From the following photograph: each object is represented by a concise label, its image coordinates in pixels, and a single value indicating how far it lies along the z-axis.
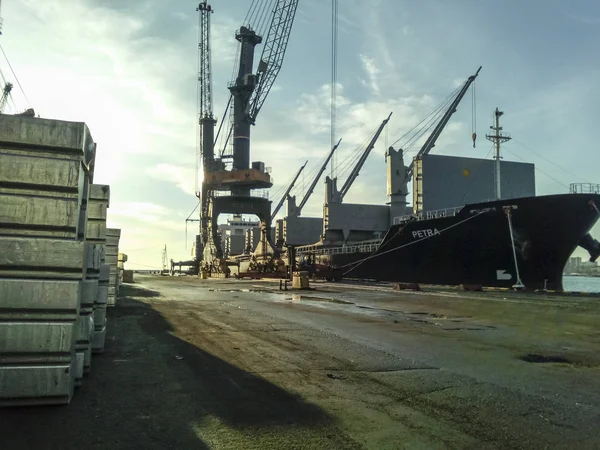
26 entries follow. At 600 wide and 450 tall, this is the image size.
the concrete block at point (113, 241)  13.65
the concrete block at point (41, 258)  3.96
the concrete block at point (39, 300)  3.96
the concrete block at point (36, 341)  3.96
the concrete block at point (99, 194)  7.44
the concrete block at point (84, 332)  5.00
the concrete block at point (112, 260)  13.18
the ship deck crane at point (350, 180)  67.24
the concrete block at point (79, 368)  4.77
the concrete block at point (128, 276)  46.00
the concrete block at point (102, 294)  6.65
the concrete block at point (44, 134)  4.03
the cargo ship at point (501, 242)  23.39
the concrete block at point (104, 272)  7.01
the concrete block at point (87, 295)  4.99
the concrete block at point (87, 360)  5.22
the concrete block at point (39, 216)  3.99
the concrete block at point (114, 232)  14.24
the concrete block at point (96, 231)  7.41
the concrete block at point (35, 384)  4.00
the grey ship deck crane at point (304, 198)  90.38
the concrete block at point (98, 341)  6.72
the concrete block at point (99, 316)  6.58
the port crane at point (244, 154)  60.19
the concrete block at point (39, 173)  4.02
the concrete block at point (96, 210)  7.45
